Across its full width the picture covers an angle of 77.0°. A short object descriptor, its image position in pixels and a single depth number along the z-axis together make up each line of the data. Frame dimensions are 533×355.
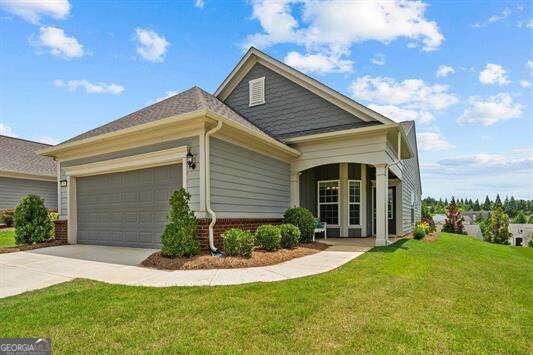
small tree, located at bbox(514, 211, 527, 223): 74.28
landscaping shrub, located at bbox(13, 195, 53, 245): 10.60
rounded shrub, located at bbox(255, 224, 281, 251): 8.25
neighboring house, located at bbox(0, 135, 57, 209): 16.58
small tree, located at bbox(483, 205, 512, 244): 31.21
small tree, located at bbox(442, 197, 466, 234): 26.56
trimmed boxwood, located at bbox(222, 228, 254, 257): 7.36
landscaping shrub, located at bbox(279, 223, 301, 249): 9.02
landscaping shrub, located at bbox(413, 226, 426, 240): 14.04
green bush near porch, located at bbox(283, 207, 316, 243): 10.31
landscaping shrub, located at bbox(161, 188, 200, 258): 7.19
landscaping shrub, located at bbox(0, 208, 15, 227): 15.75
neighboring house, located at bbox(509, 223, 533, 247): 43.34
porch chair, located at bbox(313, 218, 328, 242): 12.21
